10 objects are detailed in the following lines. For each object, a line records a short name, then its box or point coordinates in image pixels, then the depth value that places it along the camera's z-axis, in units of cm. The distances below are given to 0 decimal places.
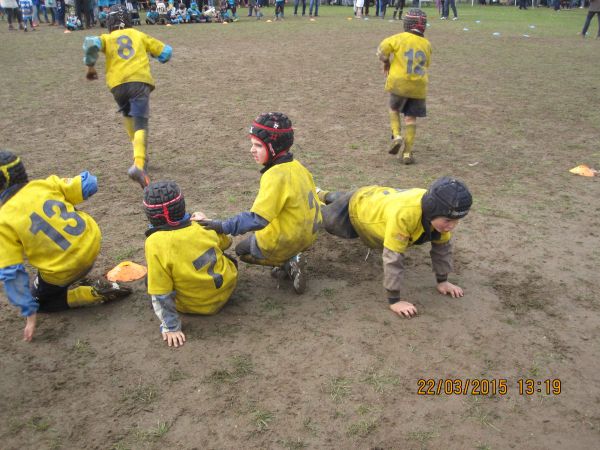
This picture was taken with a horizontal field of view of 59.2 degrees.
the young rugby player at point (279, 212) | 374
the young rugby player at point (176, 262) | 349
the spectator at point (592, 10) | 1805
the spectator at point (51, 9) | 2127
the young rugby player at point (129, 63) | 612
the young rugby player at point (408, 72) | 673
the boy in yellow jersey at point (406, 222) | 357
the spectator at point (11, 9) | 1987
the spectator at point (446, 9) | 2441
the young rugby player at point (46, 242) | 348
